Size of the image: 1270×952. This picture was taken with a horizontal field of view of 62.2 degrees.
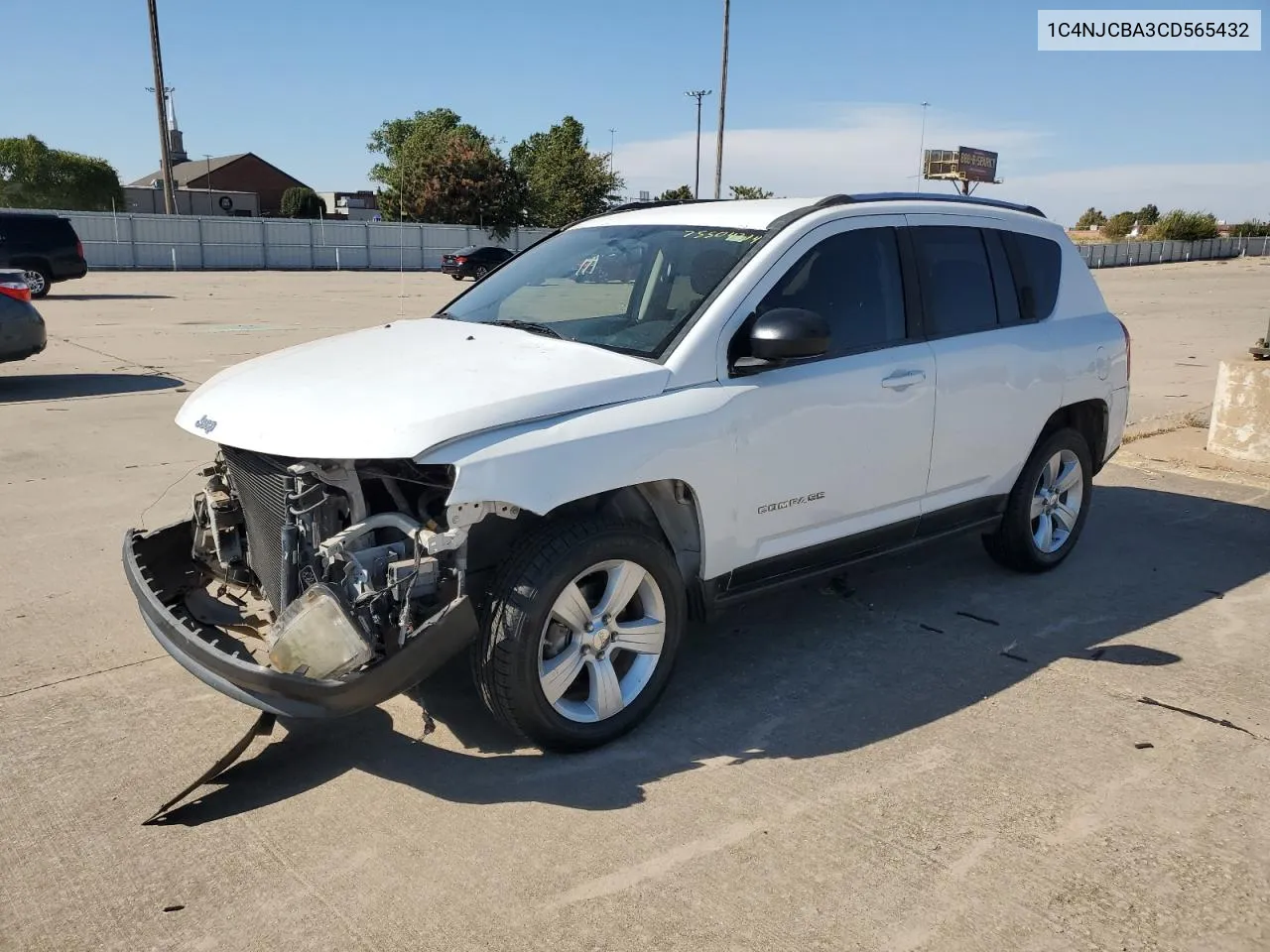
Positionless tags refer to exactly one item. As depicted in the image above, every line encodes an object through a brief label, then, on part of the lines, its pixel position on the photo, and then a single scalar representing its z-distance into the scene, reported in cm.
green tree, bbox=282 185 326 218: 7988
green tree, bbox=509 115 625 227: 6500
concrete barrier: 847
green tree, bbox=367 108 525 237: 5838
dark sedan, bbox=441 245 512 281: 3744
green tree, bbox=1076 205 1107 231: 11058
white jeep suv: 334
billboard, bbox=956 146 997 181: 8375
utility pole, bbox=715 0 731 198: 4597
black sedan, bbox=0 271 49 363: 1073
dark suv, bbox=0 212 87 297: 2339
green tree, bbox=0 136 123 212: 6825
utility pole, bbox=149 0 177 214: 3622
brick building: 8669
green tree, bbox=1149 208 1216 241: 7444
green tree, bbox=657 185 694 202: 6784
